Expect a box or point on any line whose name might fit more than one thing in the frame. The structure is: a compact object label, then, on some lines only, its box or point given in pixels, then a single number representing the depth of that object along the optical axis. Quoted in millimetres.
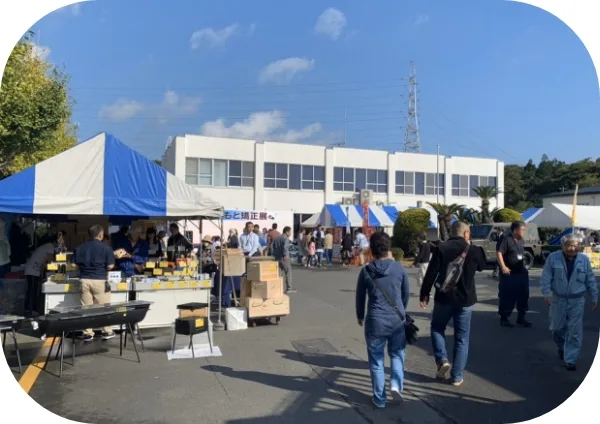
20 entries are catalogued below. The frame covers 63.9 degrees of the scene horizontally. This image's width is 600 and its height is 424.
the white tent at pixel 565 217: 22431
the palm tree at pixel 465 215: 30500
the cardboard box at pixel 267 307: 8547
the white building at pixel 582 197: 42406
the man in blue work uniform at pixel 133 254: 8773
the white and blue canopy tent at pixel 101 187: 7434
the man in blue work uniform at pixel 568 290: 5879
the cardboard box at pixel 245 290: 8891
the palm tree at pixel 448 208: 28972
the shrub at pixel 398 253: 22069
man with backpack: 5355
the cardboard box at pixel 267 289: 8617
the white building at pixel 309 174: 32188
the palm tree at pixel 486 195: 31920
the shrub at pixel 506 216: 26806
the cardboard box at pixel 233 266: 9567
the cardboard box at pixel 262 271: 8609
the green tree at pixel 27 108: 11086
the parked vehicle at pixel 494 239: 20484
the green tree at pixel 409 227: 24984
